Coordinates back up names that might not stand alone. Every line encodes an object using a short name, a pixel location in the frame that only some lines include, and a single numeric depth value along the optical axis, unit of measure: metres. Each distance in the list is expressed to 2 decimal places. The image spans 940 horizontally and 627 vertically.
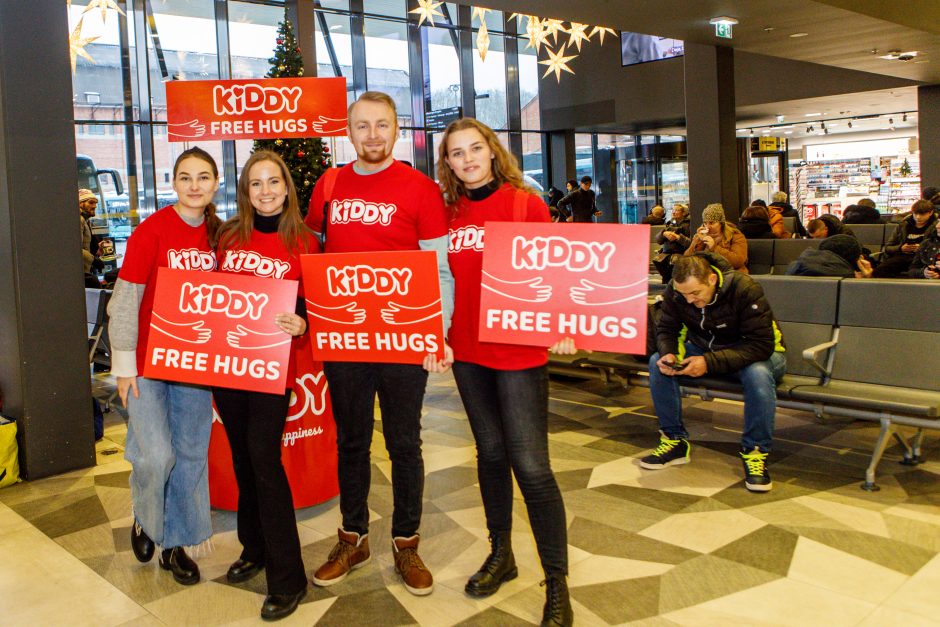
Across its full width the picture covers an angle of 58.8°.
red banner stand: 3.70
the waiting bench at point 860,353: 3.97
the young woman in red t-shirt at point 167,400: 2.88
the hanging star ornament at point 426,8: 11.76
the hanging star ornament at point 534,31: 12.20
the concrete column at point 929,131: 16.44
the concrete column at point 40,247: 4.44
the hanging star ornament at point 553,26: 12.34
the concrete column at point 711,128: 10.99
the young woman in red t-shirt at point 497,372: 2.61
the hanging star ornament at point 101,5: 10.06
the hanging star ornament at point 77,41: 10.35
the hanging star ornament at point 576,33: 11.61
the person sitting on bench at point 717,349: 4.11
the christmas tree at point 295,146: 5.29
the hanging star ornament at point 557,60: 13.80
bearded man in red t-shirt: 2.75
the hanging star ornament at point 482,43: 12.07
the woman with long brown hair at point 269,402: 2.76
